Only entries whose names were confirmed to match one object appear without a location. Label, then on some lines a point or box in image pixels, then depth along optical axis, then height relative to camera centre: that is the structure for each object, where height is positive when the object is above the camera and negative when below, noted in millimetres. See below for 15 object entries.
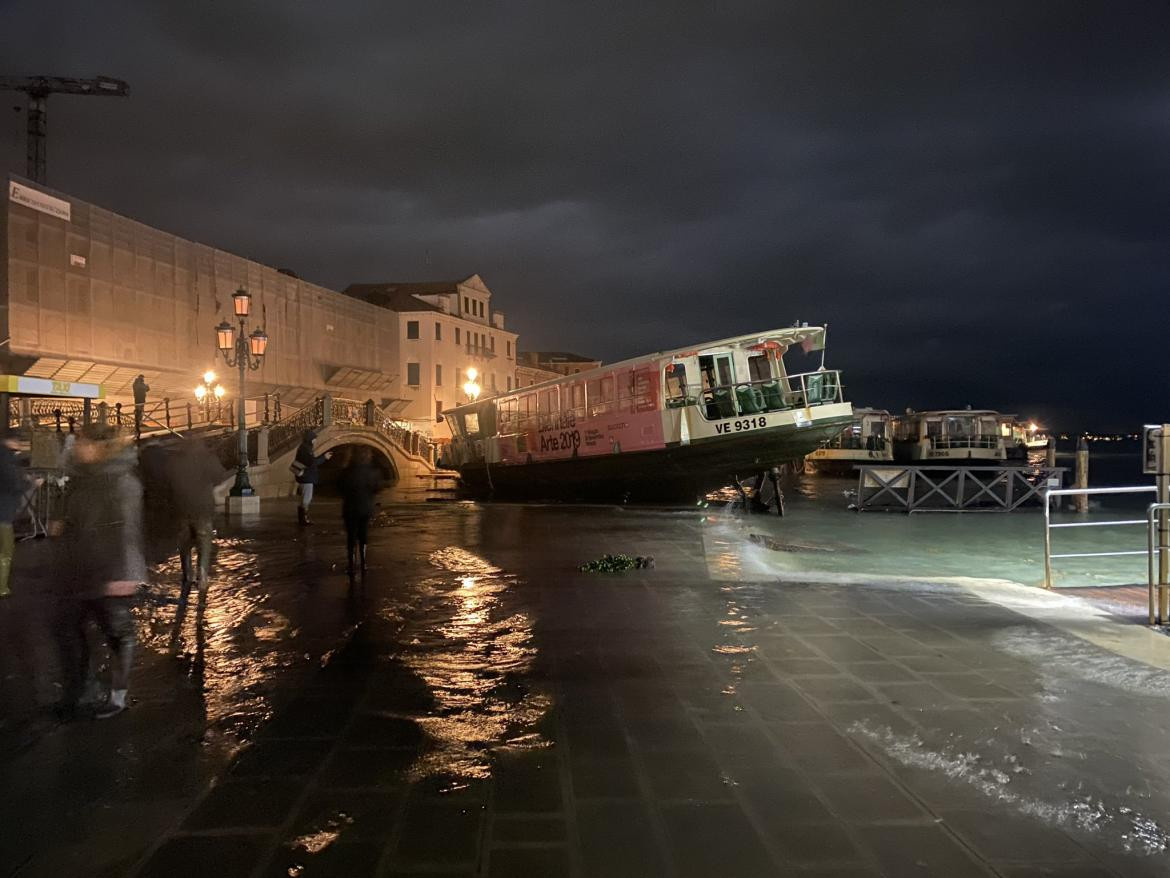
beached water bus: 18734 +774
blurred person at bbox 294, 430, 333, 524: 14508 -214
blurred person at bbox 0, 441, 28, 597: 7277 -305
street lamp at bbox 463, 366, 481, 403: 28448 +2637
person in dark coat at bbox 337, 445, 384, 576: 9008 -464
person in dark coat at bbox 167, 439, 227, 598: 6910 -259
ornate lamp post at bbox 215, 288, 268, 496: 16969 +2793
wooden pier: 21391 -1357
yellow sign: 16812 +1797
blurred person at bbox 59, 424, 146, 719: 4551 -514
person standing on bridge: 23031 +2194
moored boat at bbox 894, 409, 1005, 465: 50062 +249
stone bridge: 24062 +635
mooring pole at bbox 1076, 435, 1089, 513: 22797 -697
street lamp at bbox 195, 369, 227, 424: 31345 +3049
